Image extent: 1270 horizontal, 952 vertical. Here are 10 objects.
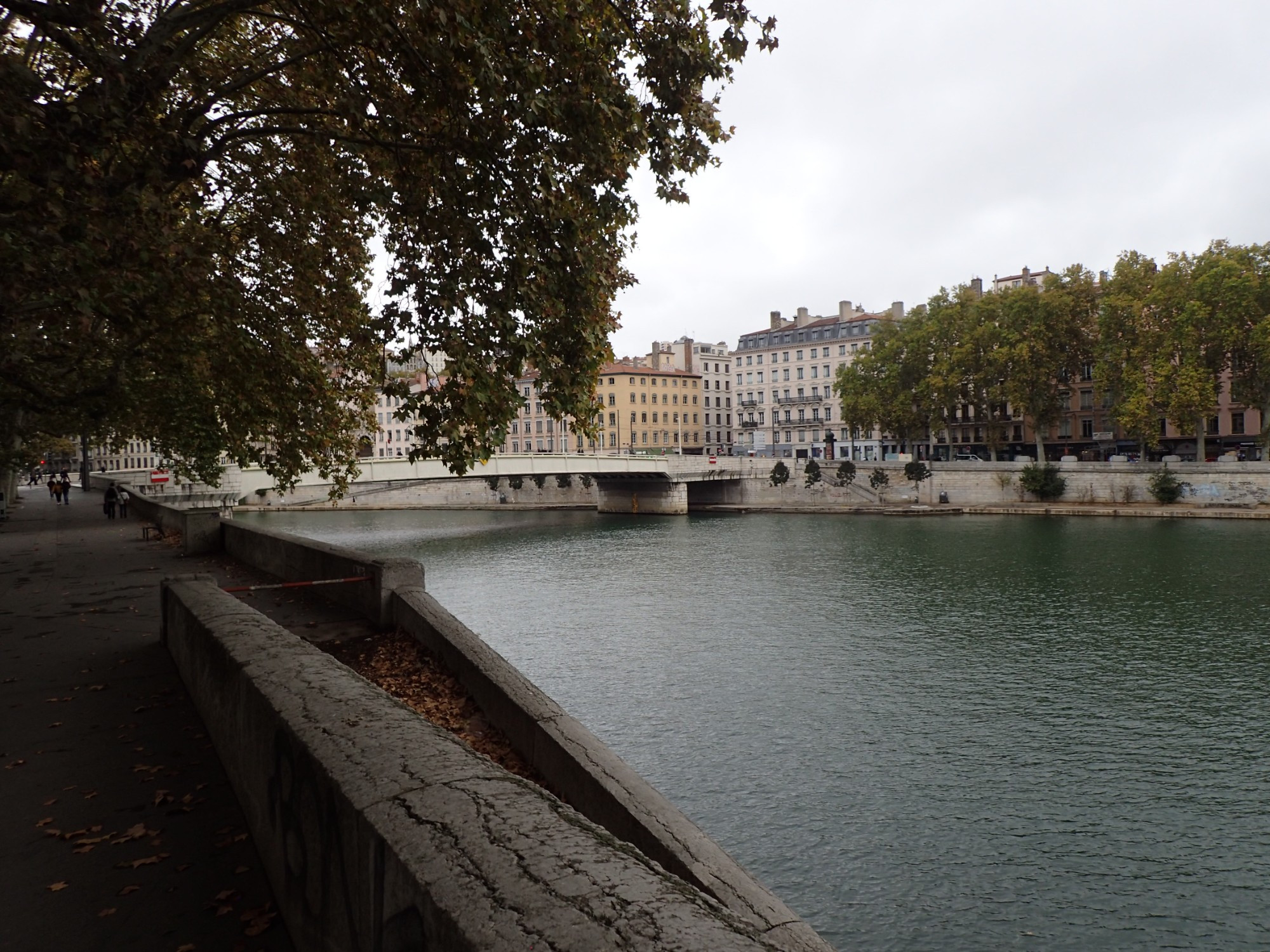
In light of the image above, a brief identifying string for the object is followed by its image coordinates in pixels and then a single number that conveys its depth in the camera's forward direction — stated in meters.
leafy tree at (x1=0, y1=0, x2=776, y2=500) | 8.77
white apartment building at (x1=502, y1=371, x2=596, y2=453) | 106.12
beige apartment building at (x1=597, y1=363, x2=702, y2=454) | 104.56
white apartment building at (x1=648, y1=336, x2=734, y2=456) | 114.19
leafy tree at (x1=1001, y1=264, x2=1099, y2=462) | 58.19
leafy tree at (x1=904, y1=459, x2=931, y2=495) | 63.91
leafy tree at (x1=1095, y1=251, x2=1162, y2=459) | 54.06
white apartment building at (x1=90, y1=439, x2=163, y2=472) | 128.25
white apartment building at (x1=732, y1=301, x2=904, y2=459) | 97.12
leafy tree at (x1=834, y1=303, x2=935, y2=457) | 67.44
